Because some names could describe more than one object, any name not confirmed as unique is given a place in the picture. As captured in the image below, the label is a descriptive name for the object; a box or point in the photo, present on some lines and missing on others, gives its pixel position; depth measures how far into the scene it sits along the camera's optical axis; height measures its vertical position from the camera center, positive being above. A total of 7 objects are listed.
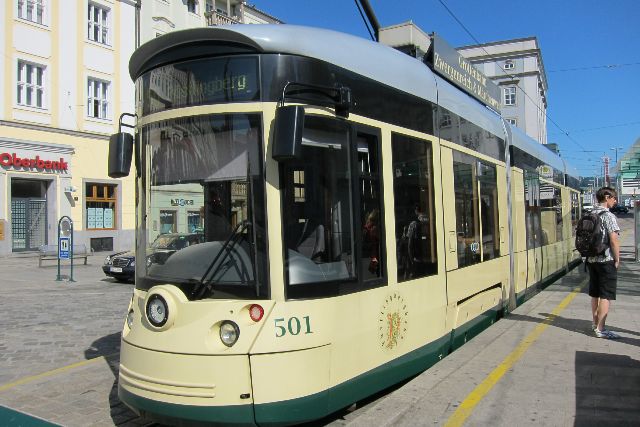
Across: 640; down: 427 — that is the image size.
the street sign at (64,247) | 15.91 -0.36
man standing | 6.35 -0.60
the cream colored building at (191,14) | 28.27 +12.30
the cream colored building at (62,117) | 22.39 +5.20
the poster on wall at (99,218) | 26.11 +0.77
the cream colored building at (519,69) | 61.03 +17.96
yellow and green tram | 3.49 +0.03
